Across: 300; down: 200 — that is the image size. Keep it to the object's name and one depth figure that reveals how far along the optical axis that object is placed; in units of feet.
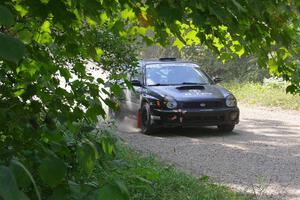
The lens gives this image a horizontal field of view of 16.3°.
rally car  63.89
